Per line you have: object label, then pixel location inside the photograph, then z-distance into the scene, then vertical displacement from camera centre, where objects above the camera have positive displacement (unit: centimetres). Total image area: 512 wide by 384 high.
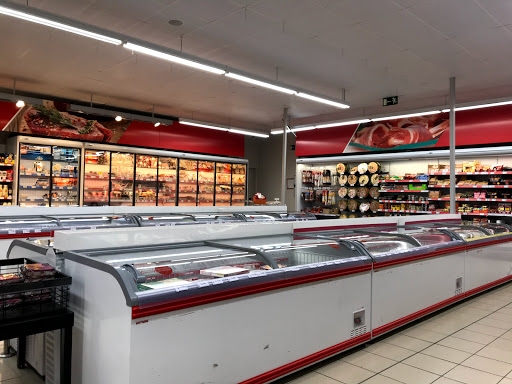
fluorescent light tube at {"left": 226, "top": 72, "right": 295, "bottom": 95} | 628 +179
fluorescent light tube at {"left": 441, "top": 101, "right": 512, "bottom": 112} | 749 +176
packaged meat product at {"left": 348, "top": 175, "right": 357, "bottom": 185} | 1117 +40
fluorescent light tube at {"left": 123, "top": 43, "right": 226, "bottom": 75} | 509 +179
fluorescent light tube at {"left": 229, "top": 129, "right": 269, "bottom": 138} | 1118 +167
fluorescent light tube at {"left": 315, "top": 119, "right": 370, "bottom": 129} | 918 +169
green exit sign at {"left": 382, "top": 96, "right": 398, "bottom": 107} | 909 +214
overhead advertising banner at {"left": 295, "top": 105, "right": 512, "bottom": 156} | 870 +156
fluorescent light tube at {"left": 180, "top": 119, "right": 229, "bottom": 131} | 1008 +171
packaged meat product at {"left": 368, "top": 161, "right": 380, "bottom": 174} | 1082 +75
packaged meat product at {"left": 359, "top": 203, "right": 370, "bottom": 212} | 1084 -33
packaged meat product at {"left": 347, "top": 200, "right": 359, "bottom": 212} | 1119 -30
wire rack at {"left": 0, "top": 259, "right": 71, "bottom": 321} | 229 -68
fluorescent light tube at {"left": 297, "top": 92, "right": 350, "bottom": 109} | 730 +177
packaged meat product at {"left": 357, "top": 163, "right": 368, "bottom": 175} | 1098 +72
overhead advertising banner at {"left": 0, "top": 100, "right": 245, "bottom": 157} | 888 +149
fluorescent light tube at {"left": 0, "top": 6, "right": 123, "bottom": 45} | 414 +179
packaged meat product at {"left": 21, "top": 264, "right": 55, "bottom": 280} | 251 -54
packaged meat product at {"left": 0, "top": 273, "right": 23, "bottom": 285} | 240 -56
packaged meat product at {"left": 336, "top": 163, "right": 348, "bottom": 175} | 1131 +73
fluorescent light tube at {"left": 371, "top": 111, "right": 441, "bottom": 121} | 825 +169
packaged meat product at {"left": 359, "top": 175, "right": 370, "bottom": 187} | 1091 +39
